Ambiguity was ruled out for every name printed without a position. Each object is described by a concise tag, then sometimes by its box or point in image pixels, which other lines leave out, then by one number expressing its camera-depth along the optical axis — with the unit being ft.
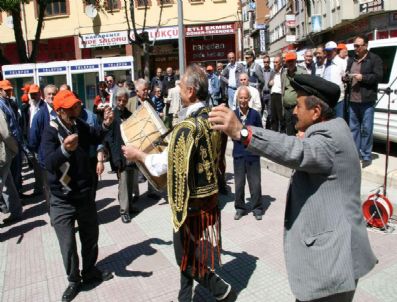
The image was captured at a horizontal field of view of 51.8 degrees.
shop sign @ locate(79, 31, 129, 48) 88.63
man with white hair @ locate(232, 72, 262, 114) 22.66
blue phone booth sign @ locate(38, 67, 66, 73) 56.54
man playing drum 10.01
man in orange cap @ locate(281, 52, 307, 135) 24.17
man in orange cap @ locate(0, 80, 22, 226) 19.40
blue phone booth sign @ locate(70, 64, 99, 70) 55.47
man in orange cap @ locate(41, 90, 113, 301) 12.23
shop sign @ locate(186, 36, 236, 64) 92.68
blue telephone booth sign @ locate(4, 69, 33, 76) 56.34
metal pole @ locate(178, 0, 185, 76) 32.71
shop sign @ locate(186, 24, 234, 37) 88.99
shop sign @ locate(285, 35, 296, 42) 107.58
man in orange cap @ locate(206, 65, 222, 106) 39.96
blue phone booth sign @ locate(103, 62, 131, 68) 54.65
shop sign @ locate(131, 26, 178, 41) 88.12
